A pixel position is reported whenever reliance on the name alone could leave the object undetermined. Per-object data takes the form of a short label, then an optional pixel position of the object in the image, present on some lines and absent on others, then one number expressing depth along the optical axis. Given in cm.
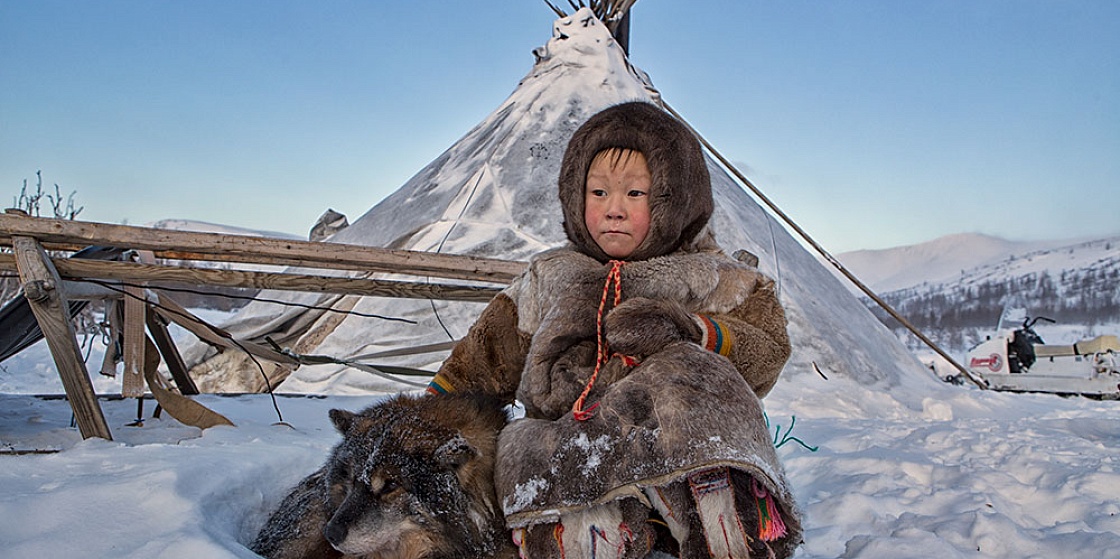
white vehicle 769
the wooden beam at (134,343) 308
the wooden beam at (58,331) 260
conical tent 584
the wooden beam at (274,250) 267
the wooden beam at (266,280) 292
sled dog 140
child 135
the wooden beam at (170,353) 358
